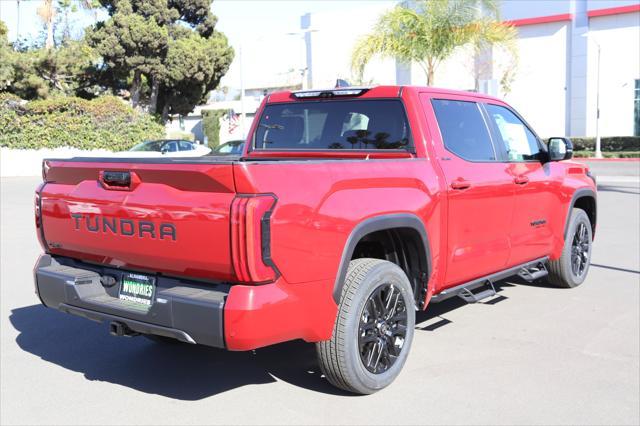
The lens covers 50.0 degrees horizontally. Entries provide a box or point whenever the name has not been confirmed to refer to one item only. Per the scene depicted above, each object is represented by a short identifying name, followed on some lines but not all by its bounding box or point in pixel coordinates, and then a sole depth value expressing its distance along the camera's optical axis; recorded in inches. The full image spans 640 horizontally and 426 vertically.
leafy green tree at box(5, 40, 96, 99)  1279.5
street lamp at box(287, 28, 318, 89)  2059.5
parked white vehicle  1018.8
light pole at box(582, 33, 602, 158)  1295.5
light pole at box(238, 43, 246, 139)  1130.0
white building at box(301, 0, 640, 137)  1510.8
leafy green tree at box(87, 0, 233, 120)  1304.1
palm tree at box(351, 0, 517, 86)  843.4
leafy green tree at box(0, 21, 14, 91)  1202.0
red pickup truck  140.5
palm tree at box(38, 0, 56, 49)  1587.1
